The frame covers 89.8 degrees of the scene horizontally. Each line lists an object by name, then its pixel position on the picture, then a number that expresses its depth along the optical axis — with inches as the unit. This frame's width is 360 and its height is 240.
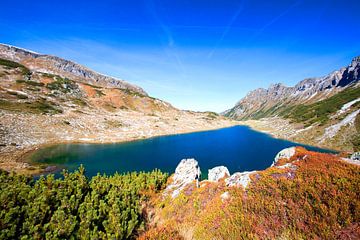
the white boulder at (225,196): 521.7
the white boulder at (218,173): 883.6
